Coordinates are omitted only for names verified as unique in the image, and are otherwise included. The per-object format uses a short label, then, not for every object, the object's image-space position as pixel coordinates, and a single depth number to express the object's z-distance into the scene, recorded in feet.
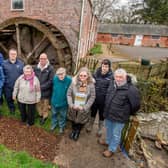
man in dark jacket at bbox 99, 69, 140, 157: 8.90
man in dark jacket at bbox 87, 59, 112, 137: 10.24
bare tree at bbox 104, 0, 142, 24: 135.33
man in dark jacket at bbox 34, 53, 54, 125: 11.56
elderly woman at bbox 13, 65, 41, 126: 10.96
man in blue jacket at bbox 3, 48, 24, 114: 11.93
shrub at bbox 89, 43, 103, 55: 52.39
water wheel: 19.25
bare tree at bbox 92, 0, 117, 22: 109.60
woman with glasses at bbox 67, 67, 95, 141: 10.10
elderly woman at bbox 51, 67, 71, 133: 10.85
